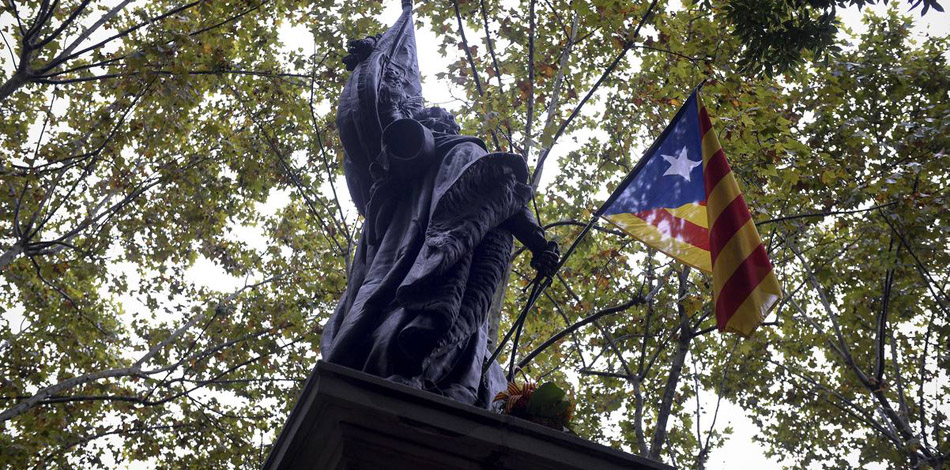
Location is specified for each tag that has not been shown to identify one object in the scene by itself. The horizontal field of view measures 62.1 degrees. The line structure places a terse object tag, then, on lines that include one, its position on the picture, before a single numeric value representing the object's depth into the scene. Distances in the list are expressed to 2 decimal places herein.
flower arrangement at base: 3.31
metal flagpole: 4.14
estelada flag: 5.04
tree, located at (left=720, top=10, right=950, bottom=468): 9.74
